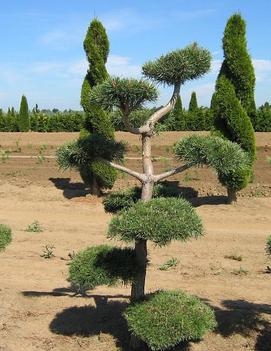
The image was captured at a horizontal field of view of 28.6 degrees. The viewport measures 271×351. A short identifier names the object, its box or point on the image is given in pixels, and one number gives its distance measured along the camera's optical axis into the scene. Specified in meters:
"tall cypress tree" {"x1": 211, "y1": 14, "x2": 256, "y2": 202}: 12.54
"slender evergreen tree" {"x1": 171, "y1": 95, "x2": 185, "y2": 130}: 29.11
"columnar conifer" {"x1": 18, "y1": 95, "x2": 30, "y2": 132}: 31.46
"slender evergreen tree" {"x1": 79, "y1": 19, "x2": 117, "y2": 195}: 13.71
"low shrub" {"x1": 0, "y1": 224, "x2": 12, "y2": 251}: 5.79
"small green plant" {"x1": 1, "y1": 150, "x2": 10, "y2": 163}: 18.86
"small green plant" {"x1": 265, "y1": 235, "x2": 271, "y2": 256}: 4.72
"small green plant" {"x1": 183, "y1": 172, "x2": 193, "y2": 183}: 15.24
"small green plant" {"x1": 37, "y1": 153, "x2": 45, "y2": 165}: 18.36
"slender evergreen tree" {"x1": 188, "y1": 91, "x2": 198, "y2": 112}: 32.59
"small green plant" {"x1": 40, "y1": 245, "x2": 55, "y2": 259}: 8.33
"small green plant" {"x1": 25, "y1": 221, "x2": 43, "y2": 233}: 10.16
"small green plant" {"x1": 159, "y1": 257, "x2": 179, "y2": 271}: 7.66
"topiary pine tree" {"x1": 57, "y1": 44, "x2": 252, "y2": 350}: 4.23
